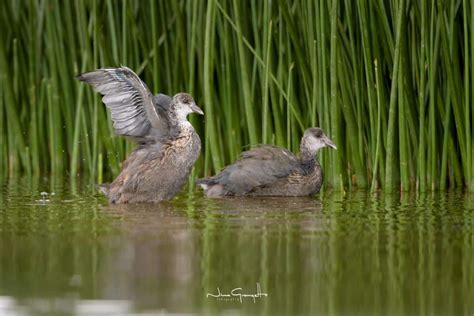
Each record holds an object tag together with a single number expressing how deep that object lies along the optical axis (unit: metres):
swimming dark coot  20.05
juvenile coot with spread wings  19.02
